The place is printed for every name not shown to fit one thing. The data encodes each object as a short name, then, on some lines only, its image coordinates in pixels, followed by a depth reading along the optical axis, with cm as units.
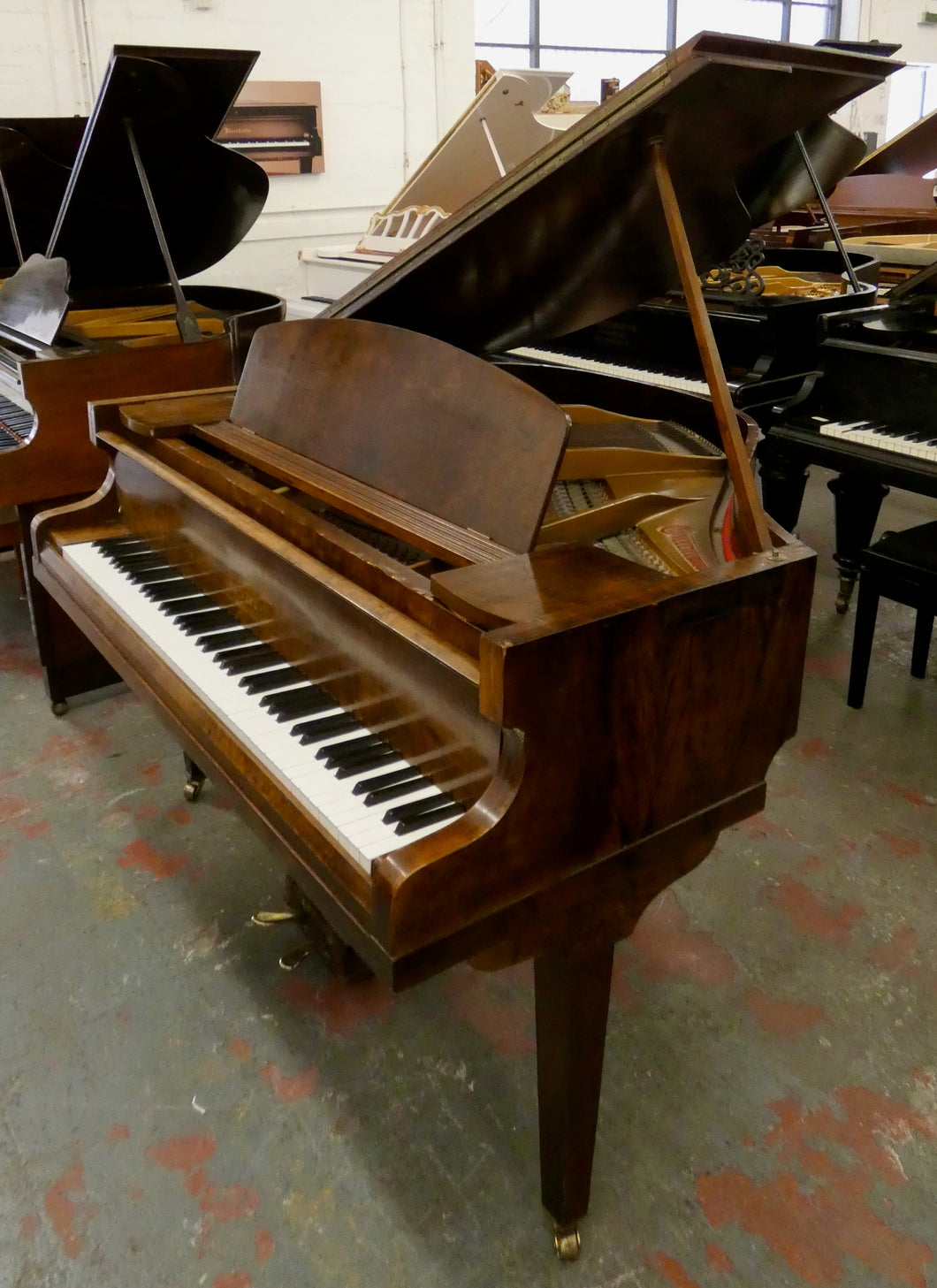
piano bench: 276
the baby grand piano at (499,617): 115
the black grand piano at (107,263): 274
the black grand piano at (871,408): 287
